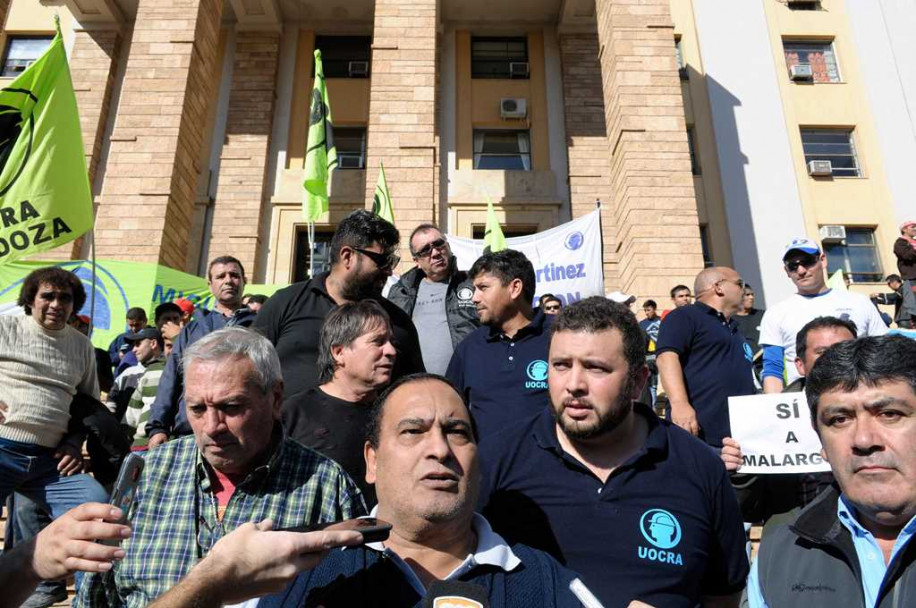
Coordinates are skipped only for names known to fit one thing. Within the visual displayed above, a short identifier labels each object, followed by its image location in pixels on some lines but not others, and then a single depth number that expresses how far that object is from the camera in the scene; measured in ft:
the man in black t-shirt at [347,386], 9.73
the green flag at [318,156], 35.12
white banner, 33.04
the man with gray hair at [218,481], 7.46
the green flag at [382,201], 32.91
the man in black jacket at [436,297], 16.21
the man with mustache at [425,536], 6.11
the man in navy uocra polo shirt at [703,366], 14.25
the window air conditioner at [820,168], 56.80
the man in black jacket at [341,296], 12.71
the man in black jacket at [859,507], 6.86
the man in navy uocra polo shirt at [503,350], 11.91
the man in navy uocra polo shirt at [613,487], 7.54
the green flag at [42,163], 18.62
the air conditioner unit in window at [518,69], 60.18
